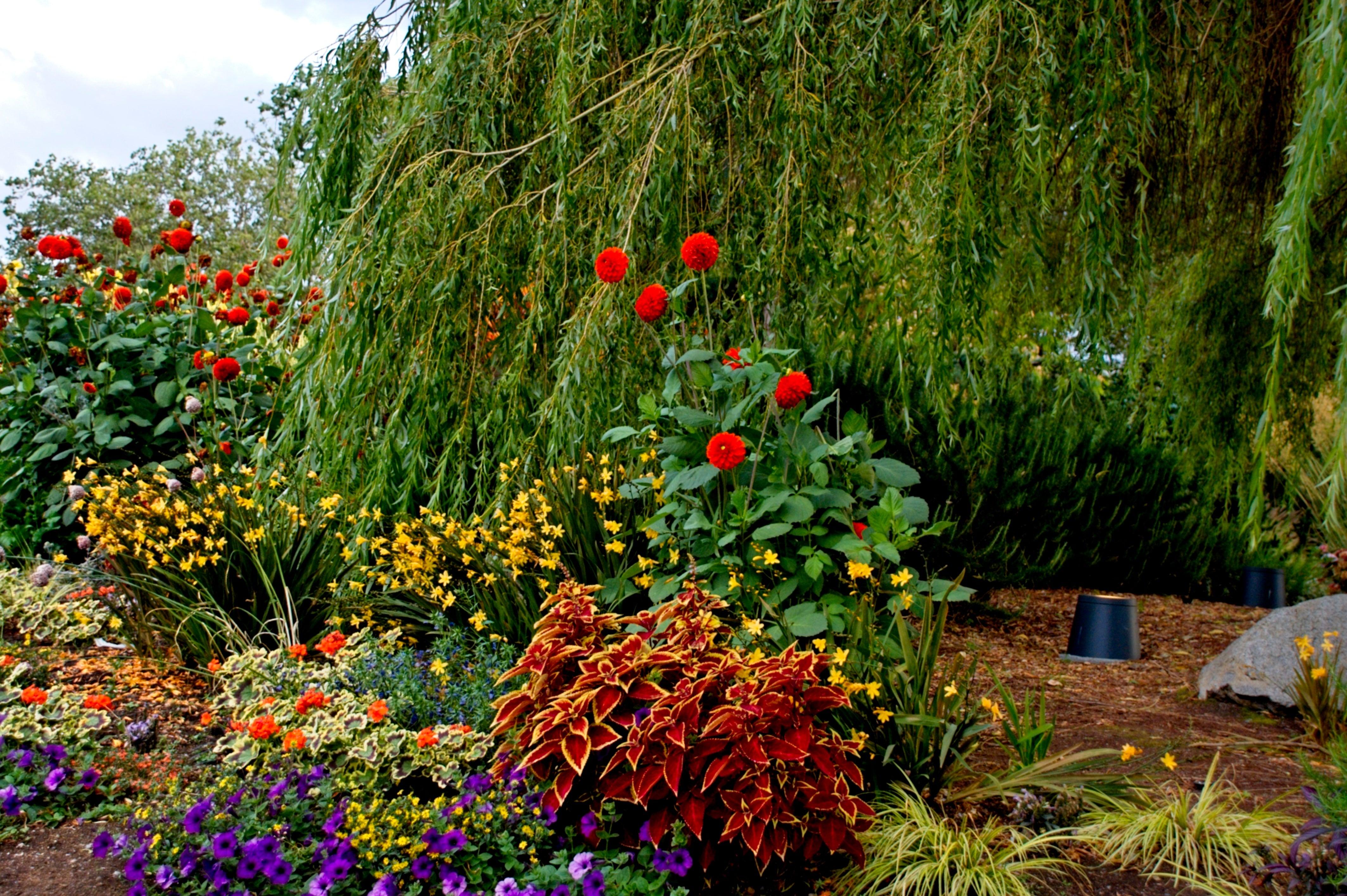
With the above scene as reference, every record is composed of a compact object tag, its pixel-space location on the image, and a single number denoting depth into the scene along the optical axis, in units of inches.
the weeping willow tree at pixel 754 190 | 129.6
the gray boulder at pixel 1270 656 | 145.8
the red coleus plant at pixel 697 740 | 82.6
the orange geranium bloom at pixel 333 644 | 111.0
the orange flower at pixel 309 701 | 99.7
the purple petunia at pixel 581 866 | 81.1
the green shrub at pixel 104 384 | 193.3
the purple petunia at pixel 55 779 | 99.0
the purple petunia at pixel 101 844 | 85.4
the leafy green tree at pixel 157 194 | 845.8
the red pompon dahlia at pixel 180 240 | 176.1
